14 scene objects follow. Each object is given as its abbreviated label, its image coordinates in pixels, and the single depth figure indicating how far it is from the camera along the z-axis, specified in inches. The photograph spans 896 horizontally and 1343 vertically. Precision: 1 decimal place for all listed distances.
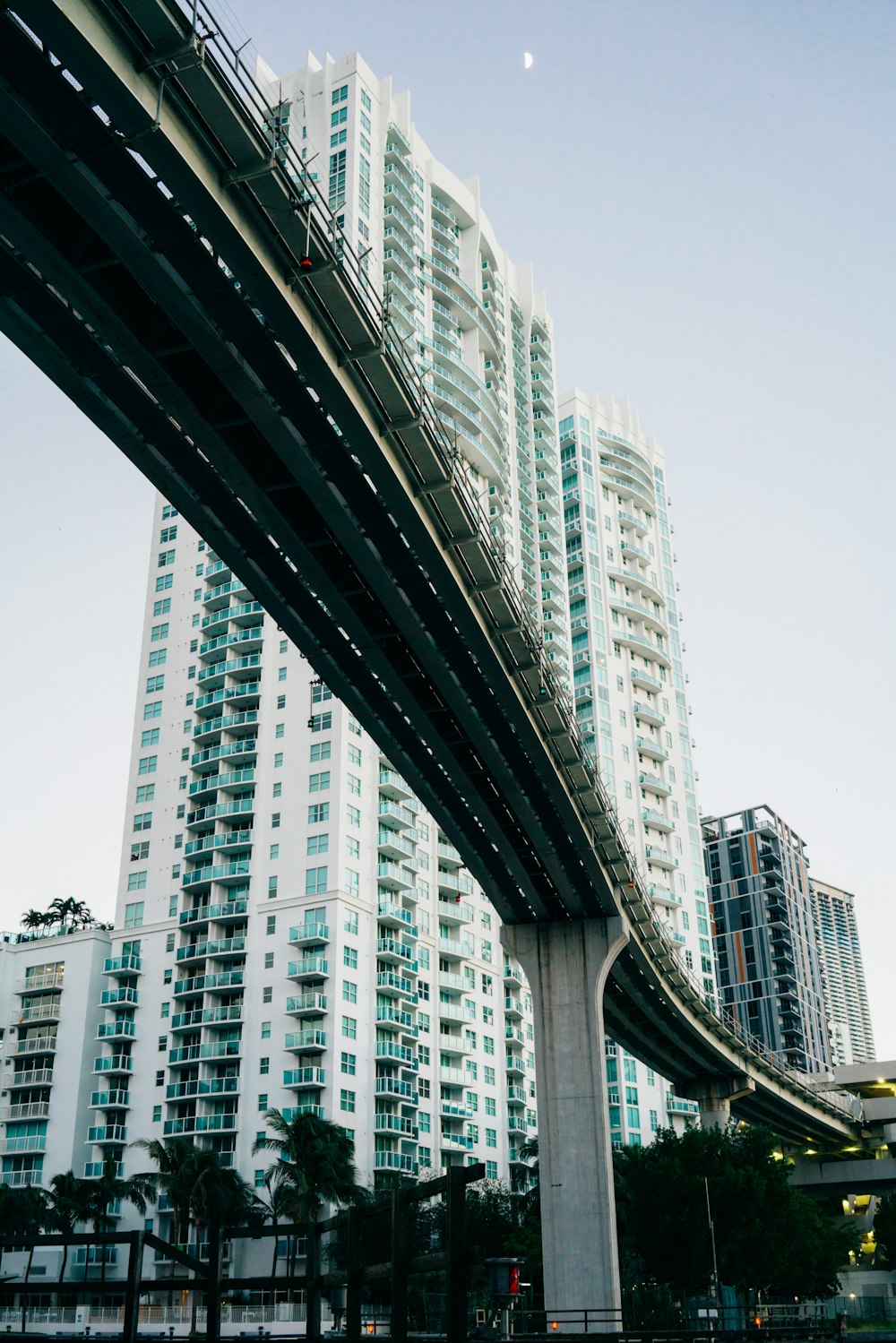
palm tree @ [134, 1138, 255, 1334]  3038.9
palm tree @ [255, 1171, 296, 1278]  2967.5
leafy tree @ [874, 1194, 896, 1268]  3791.8
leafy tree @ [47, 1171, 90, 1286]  3191.4
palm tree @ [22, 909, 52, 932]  4739.2
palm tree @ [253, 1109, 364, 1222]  2947.8
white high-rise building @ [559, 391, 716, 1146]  4938.5
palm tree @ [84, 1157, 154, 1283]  3203.7
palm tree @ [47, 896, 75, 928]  4773.6
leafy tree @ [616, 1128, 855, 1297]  2664.9
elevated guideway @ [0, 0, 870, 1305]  829.8
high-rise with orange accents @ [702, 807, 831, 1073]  6845.5
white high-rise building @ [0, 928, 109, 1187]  3634.4
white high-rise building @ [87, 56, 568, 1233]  3452.3
